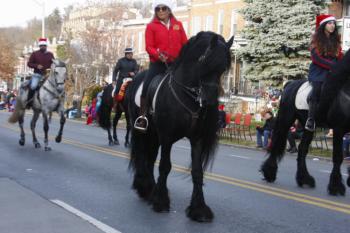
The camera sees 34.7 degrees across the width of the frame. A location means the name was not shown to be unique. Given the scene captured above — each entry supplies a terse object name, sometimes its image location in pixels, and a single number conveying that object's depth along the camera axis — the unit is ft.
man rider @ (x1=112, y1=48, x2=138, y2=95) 52.70
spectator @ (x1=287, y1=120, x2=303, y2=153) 62.52
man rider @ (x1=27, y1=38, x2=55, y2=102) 53.06
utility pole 148.67
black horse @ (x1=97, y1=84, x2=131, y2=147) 57.82
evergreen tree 105.91
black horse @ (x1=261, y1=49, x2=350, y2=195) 29.63
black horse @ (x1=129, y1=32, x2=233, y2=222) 22.58
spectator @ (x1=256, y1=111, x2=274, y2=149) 66.44
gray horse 50.93
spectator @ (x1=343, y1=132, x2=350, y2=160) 56.75
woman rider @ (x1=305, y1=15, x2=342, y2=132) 31.89
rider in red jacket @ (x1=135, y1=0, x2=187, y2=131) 26.58
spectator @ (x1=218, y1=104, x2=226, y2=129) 75.61
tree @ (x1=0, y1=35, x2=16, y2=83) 271.90
